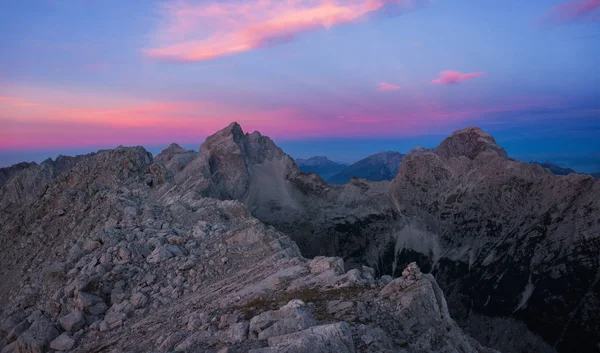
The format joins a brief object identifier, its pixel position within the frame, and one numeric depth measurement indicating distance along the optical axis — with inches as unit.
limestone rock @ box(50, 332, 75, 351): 835.4
